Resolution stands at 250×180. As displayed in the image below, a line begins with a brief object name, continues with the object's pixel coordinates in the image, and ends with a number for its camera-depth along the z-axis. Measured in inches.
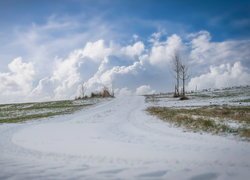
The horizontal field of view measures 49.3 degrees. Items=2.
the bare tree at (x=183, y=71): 2295.8
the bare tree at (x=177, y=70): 2370.8
